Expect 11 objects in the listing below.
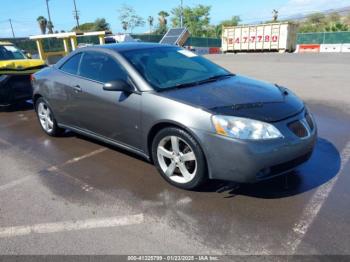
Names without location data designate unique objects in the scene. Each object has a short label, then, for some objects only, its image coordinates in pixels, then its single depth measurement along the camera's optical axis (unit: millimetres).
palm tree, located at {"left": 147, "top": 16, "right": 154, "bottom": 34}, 89938
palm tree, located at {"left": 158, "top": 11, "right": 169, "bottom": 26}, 86812
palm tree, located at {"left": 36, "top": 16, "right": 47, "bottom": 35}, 71438
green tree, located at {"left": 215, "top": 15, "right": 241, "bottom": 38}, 84062
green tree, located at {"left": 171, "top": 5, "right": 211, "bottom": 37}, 74875
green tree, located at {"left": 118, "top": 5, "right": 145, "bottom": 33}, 69812
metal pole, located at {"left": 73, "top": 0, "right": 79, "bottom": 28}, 61138
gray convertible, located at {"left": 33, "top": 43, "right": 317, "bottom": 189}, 3127
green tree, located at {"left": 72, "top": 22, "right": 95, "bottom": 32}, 80212
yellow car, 7711
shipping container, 32344
